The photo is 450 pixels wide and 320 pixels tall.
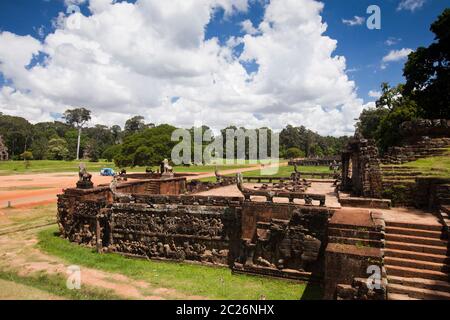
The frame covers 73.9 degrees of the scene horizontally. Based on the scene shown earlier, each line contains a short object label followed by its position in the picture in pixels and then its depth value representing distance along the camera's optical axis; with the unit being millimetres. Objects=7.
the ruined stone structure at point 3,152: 74500
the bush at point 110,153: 76481
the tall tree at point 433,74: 24219
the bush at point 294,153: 83688
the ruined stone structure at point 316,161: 54812
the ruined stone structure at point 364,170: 11430
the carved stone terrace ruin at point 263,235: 6930
